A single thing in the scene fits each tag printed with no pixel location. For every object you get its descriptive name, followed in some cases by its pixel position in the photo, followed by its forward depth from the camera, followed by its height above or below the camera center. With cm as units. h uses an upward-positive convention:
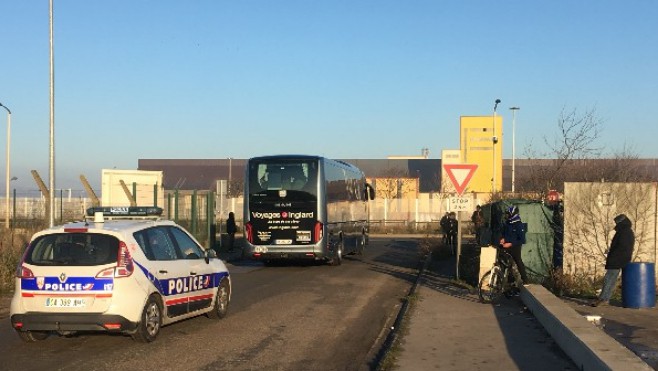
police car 950 -132
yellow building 6469 +341
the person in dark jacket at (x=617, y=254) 1310 -124
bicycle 1410 -185
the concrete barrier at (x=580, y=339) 734 -179
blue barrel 1300 -176
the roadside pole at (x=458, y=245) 1808 -154
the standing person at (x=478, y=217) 2328 -116
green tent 1683 -125
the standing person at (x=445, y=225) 2798 -164
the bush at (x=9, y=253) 1659 -179
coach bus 2228 -82
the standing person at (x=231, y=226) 3148 -194
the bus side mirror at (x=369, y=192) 3257 -52
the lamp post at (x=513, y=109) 5526 +528
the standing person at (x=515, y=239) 1453 -110
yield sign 1830 +19
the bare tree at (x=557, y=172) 2281 +31
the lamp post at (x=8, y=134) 4915 +284
